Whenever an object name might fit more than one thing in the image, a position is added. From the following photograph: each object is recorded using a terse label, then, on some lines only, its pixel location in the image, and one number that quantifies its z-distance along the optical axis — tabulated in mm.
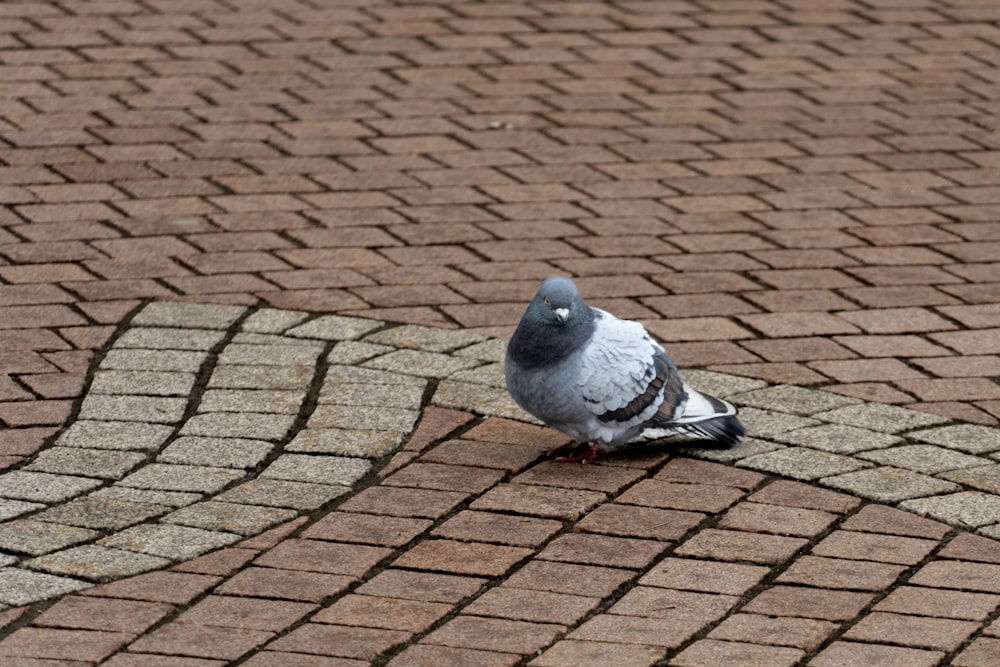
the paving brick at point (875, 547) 7848
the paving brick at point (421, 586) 7457
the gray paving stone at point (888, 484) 8492
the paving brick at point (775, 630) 7070
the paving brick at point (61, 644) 6867
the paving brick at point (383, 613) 7199
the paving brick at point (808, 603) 7316
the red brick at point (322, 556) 7695
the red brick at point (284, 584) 7437
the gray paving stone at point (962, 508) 8242
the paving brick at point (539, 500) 8344
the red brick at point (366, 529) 7988
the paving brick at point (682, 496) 8398
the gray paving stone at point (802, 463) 8734
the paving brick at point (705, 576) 7559
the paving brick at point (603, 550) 7812
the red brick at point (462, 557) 7711
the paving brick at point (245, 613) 7172
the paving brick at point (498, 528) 8023
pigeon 8500
